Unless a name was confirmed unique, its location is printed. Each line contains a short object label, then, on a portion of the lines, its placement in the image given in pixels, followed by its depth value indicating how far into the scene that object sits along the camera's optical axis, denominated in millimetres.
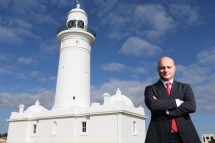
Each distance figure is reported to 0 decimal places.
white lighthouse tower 23344
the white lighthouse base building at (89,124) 19219
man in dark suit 2818
